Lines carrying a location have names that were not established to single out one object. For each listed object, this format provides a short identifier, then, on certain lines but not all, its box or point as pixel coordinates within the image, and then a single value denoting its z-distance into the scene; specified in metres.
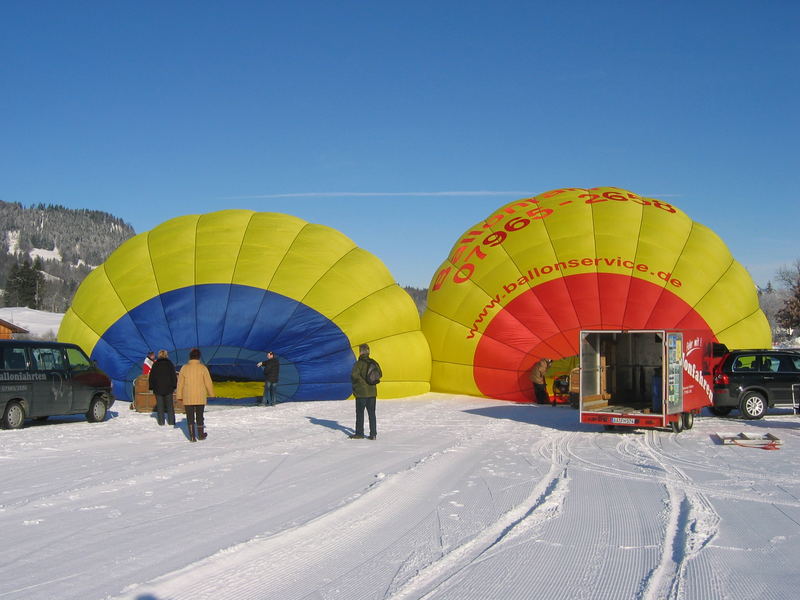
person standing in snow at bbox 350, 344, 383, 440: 10.76
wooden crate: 14.77
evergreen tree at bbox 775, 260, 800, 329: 53.38
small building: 50.38
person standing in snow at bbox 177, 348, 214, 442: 10.42
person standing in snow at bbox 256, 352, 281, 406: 15.74
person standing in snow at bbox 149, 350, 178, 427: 12.41
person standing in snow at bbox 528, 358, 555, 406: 16.84
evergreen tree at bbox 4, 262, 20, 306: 96.69
